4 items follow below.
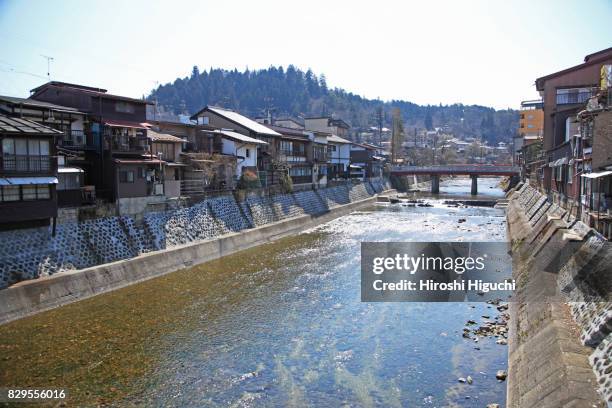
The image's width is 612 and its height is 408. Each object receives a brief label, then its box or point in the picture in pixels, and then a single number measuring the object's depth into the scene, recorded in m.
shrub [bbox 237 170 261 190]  33.59
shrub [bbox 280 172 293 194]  38.54
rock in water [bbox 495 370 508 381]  11.82
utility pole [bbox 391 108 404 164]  88.00
